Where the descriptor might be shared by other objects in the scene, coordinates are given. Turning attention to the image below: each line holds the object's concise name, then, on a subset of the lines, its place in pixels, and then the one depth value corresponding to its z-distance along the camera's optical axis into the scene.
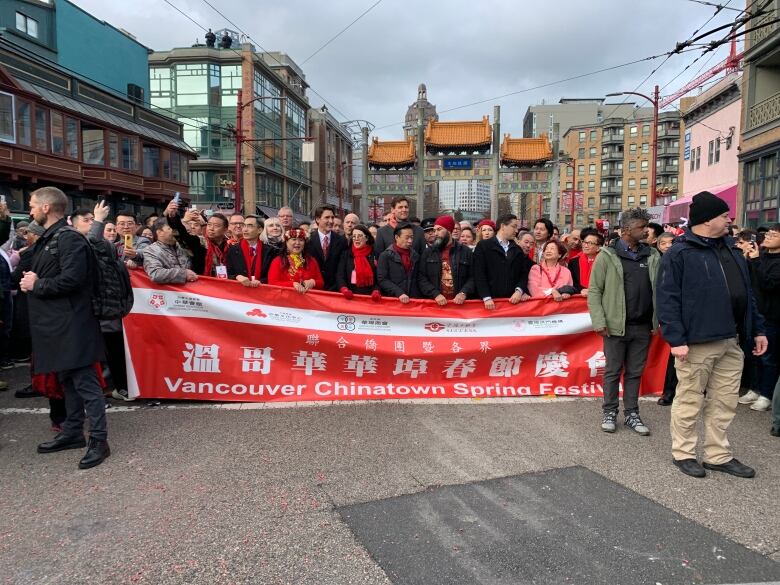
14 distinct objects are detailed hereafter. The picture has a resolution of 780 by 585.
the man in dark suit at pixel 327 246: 6.22
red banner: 5.39
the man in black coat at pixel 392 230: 6.68
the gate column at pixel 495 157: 31.64
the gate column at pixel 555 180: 30.70
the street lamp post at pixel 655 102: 21.04
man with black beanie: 3.81
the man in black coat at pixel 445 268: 6.00
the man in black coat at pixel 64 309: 3.84
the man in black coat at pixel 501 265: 5.91
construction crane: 21.93
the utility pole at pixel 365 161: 30.32
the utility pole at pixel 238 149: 23.17
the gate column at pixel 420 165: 31.94
